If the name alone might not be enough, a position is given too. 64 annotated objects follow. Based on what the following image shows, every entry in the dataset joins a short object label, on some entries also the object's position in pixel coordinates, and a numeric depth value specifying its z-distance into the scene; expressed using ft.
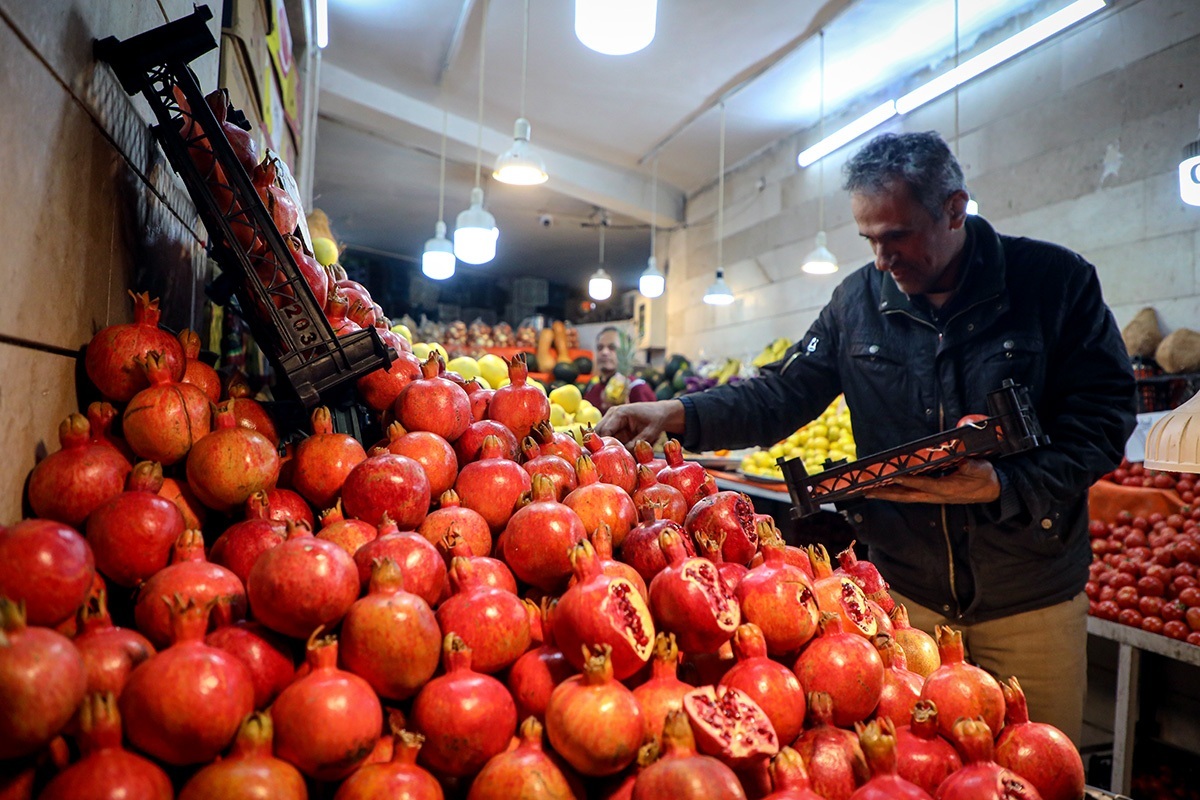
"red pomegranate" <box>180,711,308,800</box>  2.13
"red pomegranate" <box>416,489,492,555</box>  3.35
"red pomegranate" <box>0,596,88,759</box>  1.95
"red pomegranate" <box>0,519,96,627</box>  2.29
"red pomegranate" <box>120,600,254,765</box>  2.18
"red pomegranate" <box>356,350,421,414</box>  4.34
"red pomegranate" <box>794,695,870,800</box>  2.65
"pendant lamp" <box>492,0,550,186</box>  18.04
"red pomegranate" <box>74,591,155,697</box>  2.33
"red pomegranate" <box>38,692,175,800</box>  2.03
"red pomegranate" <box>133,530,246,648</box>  2.60
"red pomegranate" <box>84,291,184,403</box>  3.51
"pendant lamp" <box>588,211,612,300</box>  32.73
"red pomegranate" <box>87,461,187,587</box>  2.83
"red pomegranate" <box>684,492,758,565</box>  3.72
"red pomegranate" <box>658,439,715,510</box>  4.42
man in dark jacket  6.54
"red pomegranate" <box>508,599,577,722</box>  2.71
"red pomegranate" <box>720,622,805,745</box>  2.71
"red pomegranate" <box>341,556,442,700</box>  2.52
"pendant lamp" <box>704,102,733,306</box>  25.85
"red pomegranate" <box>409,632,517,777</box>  2.47
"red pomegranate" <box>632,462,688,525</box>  3.98
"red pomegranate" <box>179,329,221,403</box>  3.84
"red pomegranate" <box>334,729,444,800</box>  2.33
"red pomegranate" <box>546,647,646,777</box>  2.39
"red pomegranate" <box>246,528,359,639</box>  2.53
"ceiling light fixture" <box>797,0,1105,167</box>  16.06
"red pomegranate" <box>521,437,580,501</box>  3.89
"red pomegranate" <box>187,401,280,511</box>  3.24
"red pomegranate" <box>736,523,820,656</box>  2.93
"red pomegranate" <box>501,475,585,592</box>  3.14
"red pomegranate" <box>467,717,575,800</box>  2.35
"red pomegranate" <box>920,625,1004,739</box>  2.92
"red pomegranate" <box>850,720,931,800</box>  2.50
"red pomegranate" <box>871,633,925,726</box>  3.09
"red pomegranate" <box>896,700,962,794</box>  2.78
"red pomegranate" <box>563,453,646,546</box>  3.53
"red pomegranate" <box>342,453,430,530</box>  3.32
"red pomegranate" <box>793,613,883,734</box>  2.84
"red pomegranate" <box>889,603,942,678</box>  3.65
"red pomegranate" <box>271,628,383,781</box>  2.32
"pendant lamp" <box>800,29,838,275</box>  21.12
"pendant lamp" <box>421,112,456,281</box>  25.34
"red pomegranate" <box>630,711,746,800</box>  2.24
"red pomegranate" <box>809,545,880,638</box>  3.27
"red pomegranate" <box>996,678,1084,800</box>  2.82
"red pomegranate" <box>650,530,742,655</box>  2.75
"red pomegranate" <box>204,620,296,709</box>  2.56
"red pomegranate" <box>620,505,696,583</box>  3.26
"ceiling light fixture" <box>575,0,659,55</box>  10.67
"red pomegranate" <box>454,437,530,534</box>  3.67
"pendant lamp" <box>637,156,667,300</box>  29.09
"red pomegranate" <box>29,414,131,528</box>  3.03
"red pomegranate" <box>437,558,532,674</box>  2.72
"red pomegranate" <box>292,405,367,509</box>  3.57
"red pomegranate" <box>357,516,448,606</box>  2.86
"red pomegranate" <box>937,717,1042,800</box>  2.57
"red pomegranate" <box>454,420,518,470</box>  4.15
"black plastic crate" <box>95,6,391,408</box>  3.72
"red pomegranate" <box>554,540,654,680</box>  2.59
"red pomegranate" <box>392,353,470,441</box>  4.07
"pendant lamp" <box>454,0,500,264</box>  20.81
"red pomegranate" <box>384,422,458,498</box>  3.74
